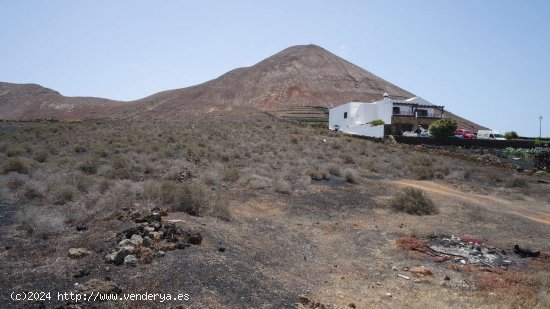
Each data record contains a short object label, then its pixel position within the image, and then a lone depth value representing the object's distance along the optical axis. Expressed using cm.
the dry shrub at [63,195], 1144
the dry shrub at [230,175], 1862
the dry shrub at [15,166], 1595
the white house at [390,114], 5178
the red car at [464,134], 4859
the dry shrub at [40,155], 1961
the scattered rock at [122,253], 721
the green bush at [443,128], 4425
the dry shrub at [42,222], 857
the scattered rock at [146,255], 741
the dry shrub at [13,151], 2116
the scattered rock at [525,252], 1089
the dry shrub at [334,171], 2223
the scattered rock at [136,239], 790
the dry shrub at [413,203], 1570
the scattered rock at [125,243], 768
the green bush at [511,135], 5615
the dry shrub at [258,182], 1772
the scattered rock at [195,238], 884
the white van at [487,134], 5501
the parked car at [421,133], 4700
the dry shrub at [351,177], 2091
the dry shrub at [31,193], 1191
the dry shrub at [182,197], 1156
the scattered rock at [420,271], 942
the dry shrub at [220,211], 1195
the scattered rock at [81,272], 661
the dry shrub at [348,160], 2662
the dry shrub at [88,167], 1721
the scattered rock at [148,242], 806
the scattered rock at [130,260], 719
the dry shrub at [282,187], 1752
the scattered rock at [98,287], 606
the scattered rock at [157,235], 855
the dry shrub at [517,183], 2375
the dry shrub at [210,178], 1725
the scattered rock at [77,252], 734
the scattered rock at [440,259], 1043
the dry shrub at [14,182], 1295
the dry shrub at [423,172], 2461
